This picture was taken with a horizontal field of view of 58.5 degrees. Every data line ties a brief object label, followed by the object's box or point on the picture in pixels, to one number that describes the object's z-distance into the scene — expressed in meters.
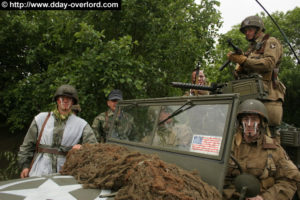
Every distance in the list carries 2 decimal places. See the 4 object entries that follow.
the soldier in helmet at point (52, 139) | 2.96
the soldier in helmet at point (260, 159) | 2.35
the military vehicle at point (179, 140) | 1.89
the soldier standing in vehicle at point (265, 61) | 3.22
